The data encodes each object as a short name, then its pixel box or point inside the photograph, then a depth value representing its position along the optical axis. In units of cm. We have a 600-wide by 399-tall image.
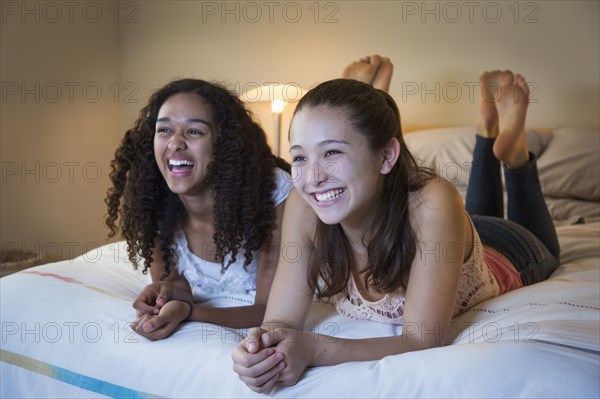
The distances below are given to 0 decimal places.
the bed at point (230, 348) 88
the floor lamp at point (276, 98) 279
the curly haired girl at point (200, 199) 136
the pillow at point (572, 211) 231
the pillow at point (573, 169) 236
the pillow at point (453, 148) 248
